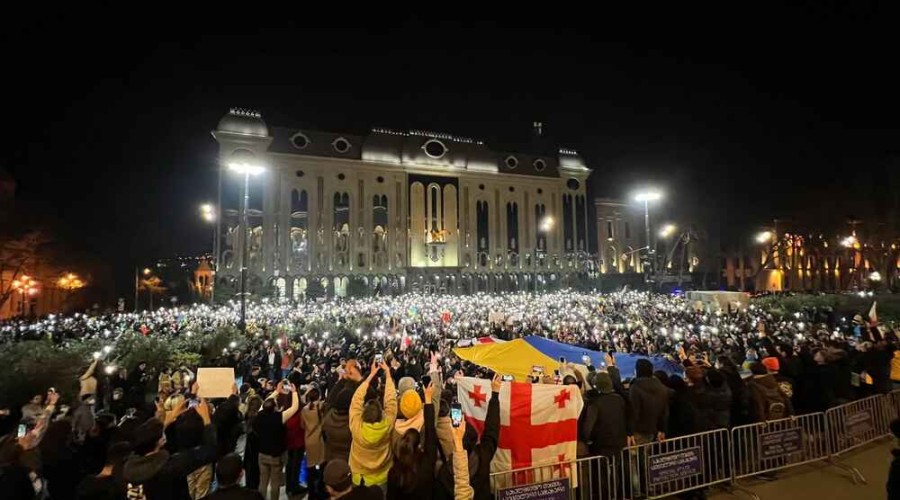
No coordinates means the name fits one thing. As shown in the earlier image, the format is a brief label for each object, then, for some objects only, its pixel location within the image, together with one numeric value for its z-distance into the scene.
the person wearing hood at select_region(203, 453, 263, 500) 2.75
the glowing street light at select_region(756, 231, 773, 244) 42.31
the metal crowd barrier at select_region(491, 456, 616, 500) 4.49
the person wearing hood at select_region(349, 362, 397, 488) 4.07
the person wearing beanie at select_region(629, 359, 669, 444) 5.14
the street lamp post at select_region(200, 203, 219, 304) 43.10
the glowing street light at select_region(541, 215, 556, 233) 54.58
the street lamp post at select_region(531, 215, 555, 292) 53.94
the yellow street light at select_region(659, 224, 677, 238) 50.35
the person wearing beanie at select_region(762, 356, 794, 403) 6.24
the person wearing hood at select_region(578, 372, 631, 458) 4.79
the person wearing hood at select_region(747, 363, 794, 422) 5.75
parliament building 43.50
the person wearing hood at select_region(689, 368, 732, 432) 5.38
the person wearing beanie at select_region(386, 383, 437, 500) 3.55
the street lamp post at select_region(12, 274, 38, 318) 30.42
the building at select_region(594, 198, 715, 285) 54.50
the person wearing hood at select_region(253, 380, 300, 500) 5.21
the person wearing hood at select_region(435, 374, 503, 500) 3.71
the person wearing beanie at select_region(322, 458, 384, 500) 2.76
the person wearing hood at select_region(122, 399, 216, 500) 3.36
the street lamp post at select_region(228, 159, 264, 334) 16.98
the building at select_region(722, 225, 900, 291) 33.19
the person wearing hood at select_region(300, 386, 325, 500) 5.36
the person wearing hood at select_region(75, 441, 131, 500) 3.16
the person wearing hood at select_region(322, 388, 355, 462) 4.70
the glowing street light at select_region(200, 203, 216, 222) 44.26
